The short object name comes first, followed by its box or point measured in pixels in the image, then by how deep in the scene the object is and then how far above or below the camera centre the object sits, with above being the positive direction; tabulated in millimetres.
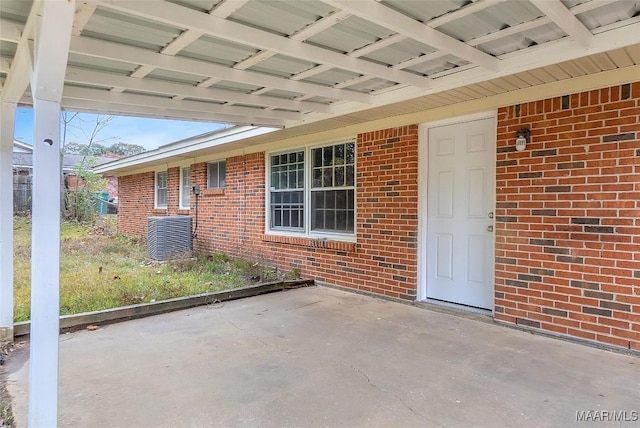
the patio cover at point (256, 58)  1983 +1285
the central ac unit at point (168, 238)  8664 -626
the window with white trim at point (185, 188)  10086 +600
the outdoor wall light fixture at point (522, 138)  3916 +747
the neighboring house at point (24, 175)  18353 +1806
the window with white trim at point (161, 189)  11484 +645
